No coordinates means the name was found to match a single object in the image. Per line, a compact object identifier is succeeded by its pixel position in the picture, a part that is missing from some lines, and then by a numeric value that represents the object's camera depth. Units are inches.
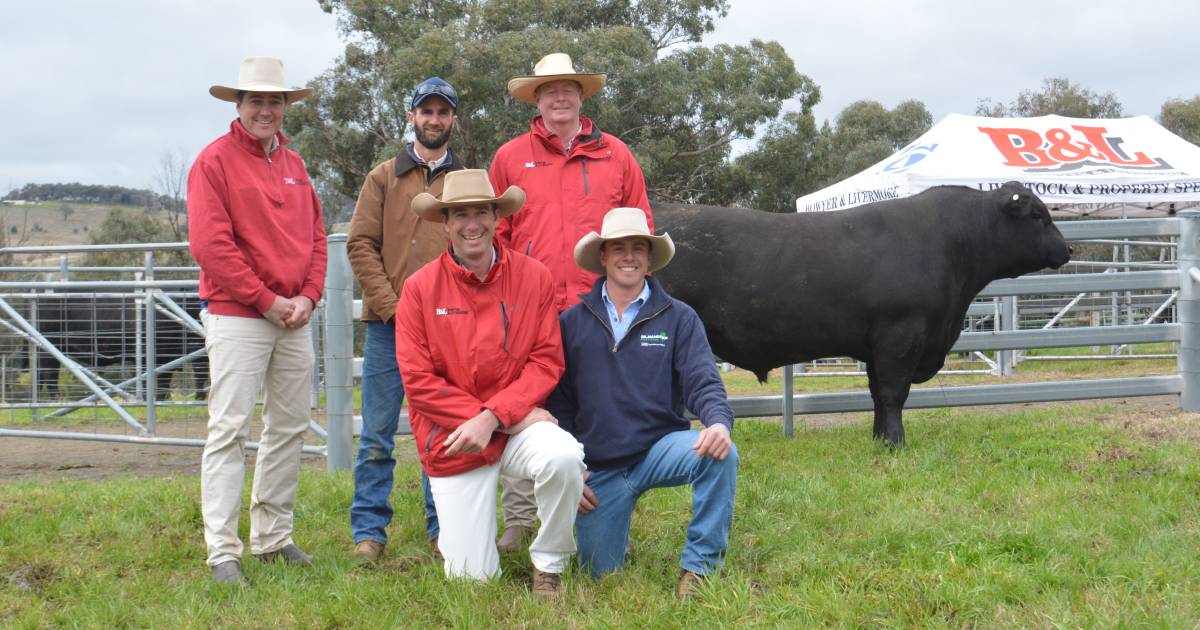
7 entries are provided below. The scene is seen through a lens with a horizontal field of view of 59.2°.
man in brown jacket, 191.9
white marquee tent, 541.3
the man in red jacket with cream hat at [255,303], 169.9
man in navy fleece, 164.1
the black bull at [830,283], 270.4
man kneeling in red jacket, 160.9
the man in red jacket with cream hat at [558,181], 191.3
